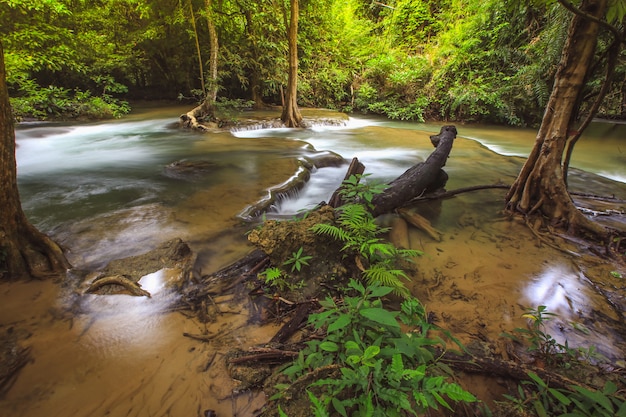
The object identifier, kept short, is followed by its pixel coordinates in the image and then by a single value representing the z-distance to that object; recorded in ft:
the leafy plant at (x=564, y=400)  4.96
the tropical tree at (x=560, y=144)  12.14
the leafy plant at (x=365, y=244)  8.80
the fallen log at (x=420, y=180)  14.25
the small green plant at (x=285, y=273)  9.12
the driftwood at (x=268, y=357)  6.92
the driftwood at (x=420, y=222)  13.65
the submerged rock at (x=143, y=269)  9.53
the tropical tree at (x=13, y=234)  9.06
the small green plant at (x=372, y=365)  4.50
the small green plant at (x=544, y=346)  6.91
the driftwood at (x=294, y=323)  7.69
